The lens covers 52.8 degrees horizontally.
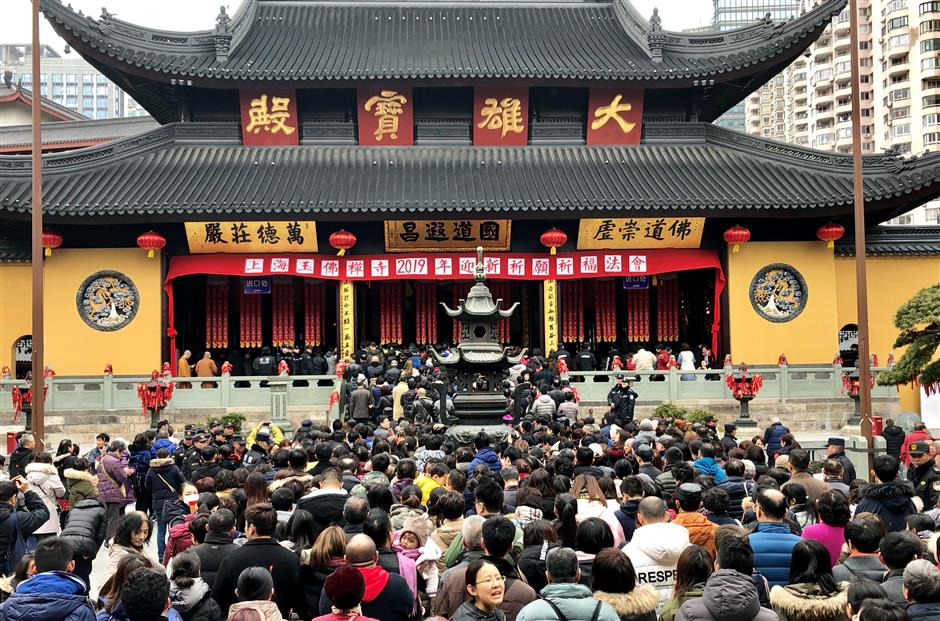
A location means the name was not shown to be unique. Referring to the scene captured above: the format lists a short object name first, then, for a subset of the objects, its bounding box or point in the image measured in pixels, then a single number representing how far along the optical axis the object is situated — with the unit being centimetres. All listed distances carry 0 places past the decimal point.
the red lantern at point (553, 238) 2370
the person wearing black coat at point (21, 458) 1116
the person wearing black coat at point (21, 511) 788
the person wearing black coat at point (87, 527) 794
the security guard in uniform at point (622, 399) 1761
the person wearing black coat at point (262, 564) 593
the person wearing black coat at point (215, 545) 634
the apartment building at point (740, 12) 11919
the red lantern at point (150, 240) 2286
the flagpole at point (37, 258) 1392
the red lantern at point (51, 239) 2269
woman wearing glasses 508
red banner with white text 2400
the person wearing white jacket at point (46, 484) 930
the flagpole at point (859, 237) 1435
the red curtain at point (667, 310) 2744
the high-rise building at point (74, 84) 10719
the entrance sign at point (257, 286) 2595
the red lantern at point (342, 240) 2352
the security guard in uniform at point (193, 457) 1105
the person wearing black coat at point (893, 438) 1446
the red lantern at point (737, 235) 2369
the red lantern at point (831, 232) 2367
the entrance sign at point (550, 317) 2391
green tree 1702
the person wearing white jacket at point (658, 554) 614
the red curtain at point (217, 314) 2677
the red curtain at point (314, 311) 2717
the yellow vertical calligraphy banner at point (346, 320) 2380
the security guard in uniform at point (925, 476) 912
